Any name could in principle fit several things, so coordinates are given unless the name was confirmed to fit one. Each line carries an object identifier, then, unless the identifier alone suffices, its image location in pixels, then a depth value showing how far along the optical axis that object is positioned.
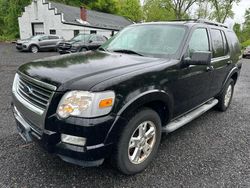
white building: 27.64
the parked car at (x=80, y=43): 14.99
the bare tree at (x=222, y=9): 43.62
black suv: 2.12
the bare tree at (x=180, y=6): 45.59
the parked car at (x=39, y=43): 18.14
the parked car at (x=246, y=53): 20.88
